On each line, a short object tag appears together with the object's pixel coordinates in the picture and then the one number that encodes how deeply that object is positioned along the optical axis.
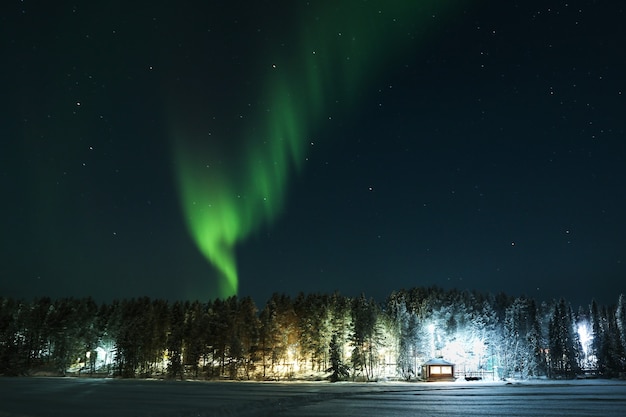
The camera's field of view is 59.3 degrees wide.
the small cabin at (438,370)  93.12
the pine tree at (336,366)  93.65
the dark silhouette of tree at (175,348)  111.14
